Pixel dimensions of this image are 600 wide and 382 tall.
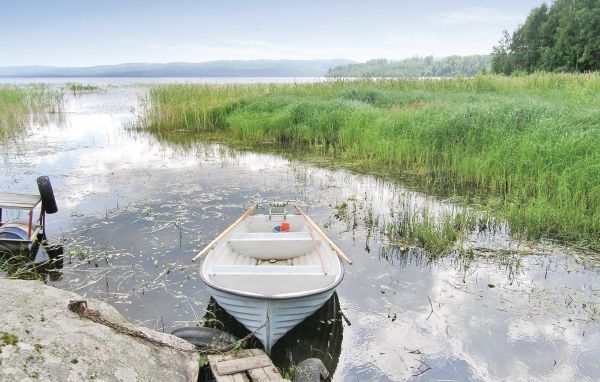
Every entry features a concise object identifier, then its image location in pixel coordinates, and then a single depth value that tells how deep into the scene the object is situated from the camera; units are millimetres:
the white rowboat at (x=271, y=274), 4504
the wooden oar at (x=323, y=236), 5948
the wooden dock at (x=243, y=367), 3977
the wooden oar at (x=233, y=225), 6092
